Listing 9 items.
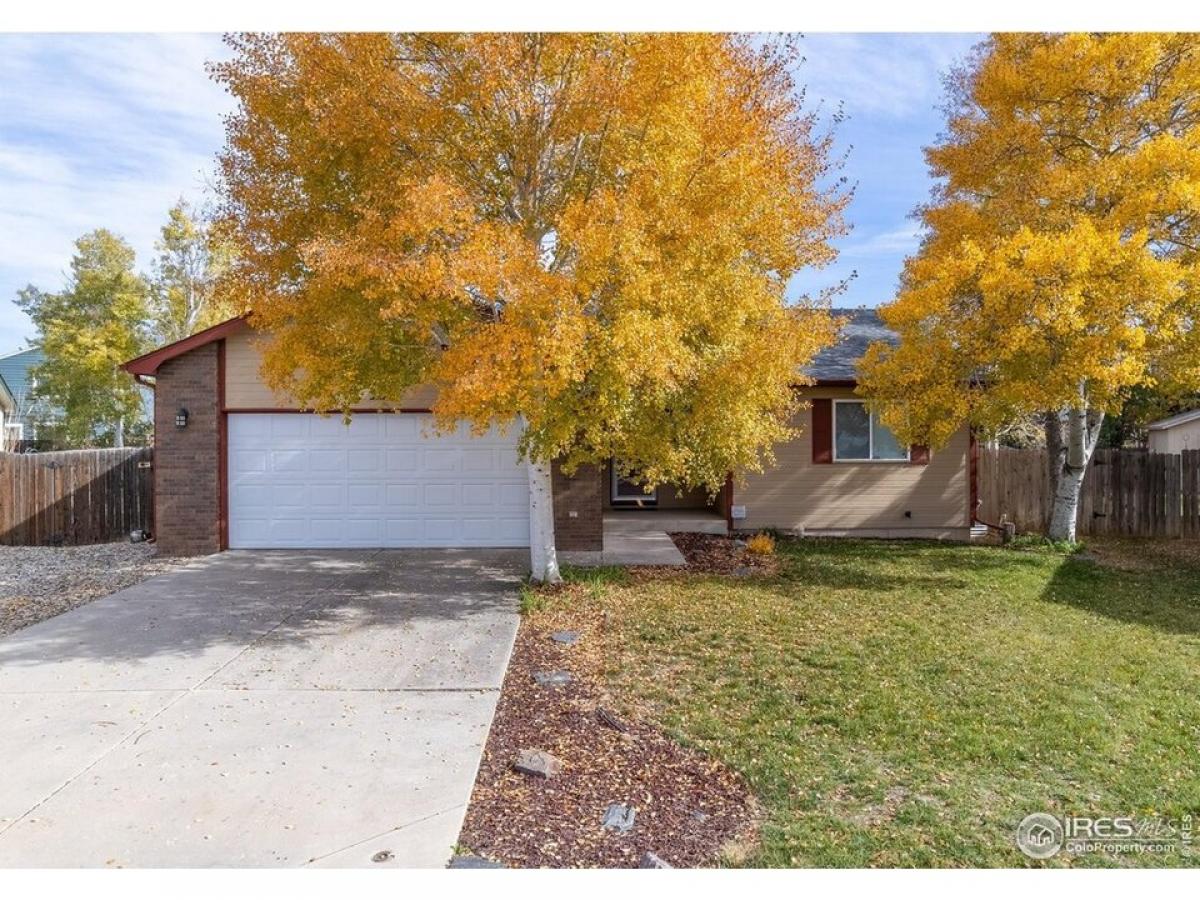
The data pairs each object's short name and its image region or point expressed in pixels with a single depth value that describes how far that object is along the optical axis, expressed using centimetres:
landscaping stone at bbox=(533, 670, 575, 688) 563
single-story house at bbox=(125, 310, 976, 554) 1112
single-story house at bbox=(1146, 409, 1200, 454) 1869
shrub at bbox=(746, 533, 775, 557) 1128
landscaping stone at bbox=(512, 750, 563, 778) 416
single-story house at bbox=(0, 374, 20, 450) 2438
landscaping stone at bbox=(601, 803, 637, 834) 362
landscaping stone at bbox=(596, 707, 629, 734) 482
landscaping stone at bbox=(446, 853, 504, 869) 328
